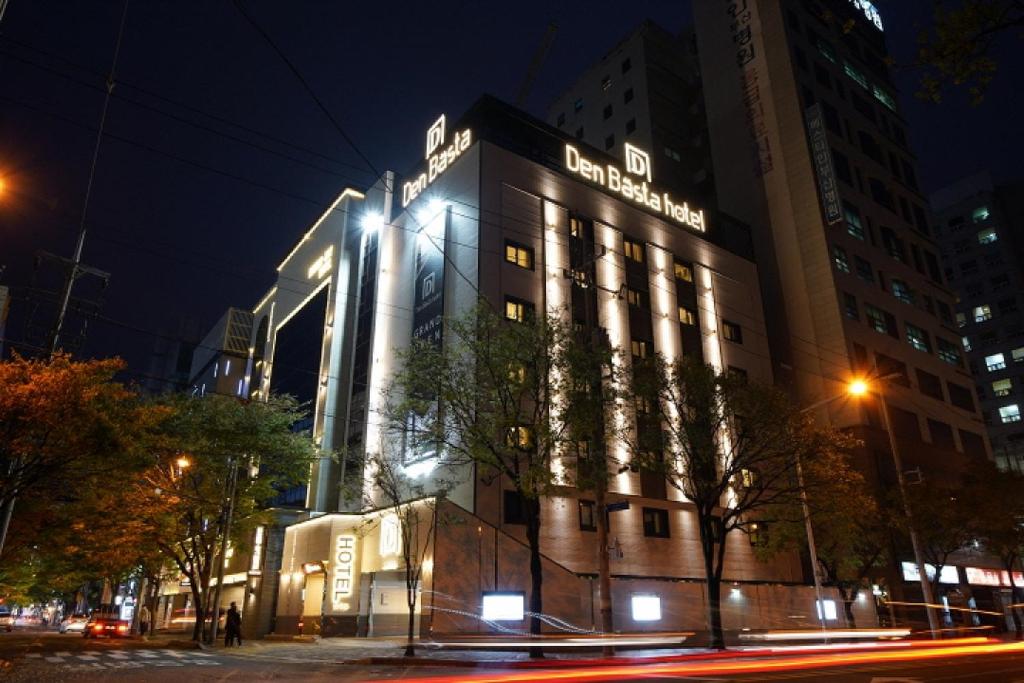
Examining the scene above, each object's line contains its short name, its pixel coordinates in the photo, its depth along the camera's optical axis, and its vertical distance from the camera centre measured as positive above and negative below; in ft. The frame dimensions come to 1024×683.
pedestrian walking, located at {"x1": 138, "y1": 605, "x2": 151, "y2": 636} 151.74 -5.62
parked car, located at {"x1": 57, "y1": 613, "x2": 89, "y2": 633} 191.90 -7.59
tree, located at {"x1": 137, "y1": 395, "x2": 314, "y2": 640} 105.91 +20.33
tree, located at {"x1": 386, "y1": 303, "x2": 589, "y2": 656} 71.77 +22.02
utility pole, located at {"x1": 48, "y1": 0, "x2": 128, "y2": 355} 59.36 +28.23
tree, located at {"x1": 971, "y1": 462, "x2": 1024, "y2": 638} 125.90 +15.40
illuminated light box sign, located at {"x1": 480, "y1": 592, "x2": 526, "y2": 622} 86.07 -1.21
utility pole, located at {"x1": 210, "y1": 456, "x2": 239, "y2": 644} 96.12 +9.30
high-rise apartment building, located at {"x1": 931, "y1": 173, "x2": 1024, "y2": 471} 286.87 +133.77
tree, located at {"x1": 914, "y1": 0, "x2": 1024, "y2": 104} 25.25 +20.30
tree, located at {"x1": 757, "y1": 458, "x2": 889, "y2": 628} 91.88 +10.71
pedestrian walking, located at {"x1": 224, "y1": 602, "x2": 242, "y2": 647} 92.84 -3.59
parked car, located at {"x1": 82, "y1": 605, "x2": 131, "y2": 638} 132.05 -5.51
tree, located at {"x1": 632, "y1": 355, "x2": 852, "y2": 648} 86.38 +20.85
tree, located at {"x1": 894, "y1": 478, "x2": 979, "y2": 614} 122.11 +13.97
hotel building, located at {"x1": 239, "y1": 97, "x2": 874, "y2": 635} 98.37 +52.30
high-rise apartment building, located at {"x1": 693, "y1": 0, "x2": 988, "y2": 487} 167.94 +98.67
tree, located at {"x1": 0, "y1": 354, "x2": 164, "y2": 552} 61.21 +15.48
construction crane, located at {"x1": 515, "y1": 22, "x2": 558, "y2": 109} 256.93 +192.39
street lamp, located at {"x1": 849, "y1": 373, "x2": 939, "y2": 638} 86.84 +4.49
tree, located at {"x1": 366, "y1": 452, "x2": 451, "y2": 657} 82.79 +10.62
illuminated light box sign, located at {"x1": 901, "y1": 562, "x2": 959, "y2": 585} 147.74 +5.38
